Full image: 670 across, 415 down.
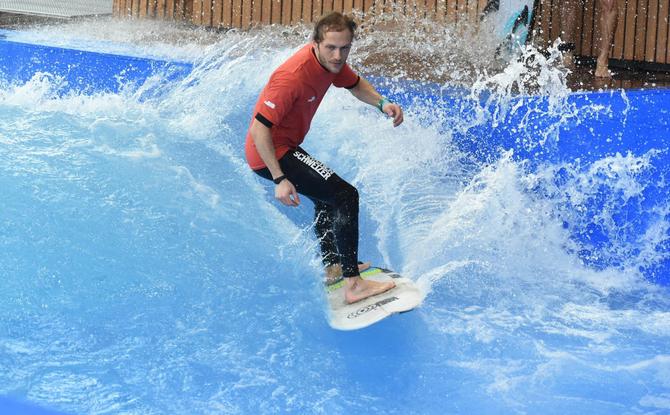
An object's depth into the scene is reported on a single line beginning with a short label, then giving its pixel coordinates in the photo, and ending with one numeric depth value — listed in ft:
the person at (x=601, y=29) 46.65
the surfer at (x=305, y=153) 27.53
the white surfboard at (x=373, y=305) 28.53
